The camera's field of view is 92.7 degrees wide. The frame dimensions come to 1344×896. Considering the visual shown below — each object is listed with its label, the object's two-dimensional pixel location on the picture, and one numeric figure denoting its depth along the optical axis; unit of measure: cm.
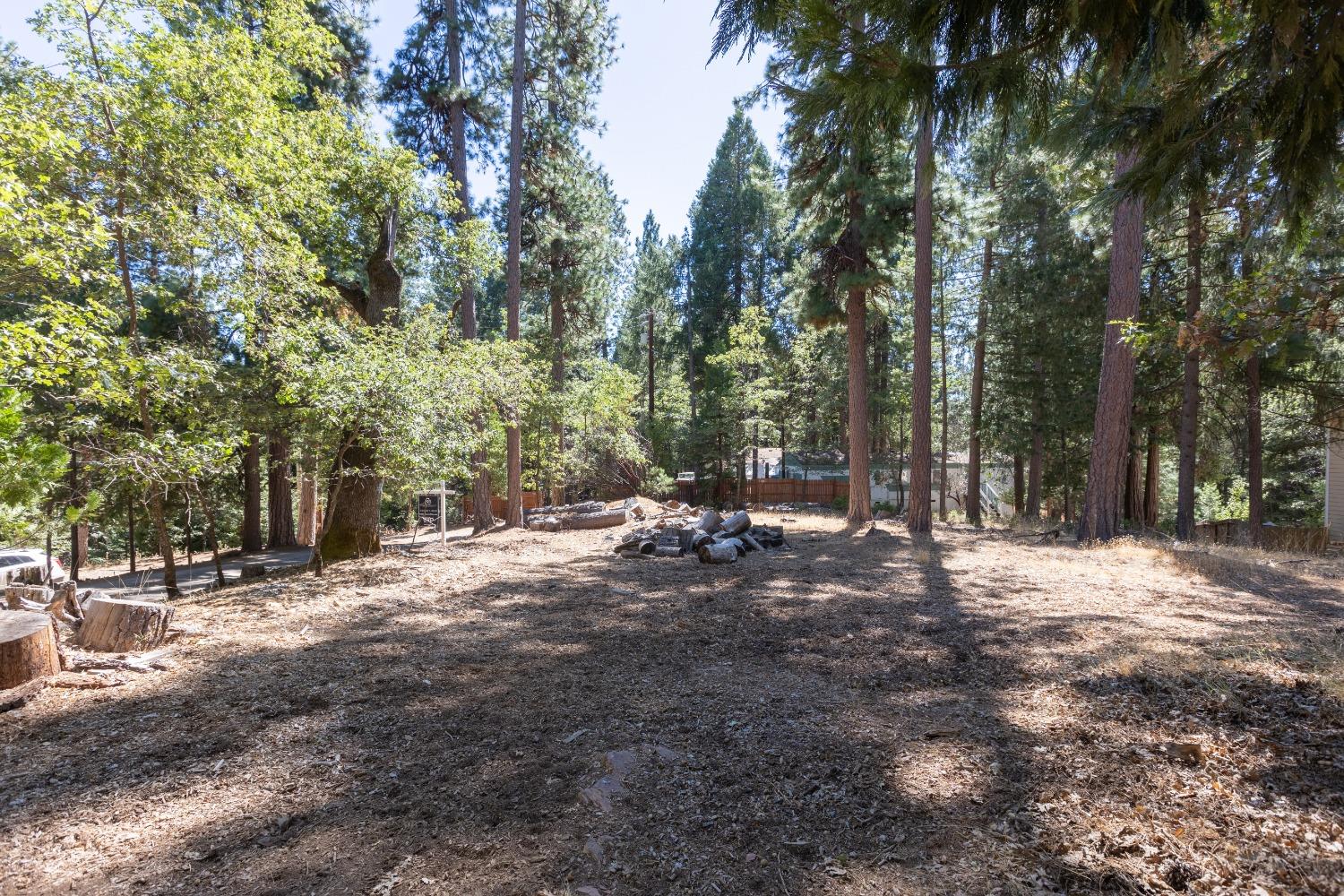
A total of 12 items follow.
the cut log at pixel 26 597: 489
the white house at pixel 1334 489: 1606
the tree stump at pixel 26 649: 373
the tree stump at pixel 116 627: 455
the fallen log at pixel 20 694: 349
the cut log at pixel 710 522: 1111
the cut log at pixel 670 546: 965
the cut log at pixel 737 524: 1052
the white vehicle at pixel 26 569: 792
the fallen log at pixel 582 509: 1520
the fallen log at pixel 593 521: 1455
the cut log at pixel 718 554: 880
